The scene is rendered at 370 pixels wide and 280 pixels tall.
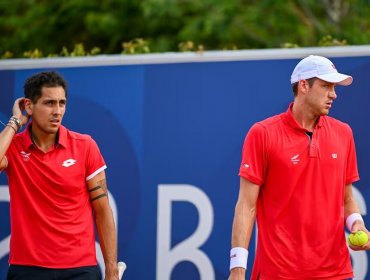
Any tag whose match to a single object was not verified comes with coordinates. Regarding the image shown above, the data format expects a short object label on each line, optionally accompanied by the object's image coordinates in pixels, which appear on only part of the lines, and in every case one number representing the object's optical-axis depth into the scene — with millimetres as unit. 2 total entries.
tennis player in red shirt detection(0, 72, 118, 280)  13391
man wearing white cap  12547
